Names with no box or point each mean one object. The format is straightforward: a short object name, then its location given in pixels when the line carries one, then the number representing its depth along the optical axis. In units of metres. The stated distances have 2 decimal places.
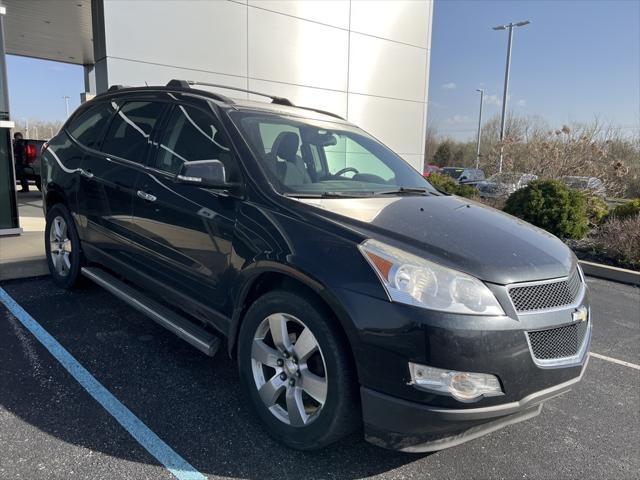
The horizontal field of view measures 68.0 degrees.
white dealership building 7.68
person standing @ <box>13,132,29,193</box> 13.50
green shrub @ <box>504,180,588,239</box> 8.93
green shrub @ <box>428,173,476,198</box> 10.77
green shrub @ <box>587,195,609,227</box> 9.91
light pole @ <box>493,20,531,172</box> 23.04
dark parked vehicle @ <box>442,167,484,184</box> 18.17
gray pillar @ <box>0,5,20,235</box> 7.00
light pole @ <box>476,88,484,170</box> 37.99
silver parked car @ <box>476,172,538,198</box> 11.98
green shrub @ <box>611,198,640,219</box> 9.09
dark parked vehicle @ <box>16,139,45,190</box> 13.53
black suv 2.09
